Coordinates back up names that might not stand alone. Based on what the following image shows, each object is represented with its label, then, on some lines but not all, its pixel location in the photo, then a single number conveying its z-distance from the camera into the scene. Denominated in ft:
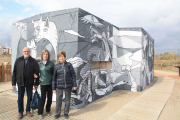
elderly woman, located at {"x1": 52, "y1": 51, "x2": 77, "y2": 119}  11.46
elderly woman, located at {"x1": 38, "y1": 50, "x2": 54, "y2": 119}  11.69
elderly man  11.40
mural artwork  15.05
